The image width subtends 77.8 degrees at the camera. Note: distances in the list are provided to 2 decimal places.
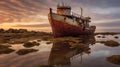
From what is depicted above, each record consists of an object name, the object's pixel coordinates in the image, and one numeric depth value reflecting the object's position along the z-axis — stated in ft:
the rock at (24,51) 37.56
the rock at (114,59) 27.45
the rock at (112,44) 52.09
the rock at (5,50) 38.71
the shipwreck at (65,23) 72.97
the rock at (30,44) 50.91
